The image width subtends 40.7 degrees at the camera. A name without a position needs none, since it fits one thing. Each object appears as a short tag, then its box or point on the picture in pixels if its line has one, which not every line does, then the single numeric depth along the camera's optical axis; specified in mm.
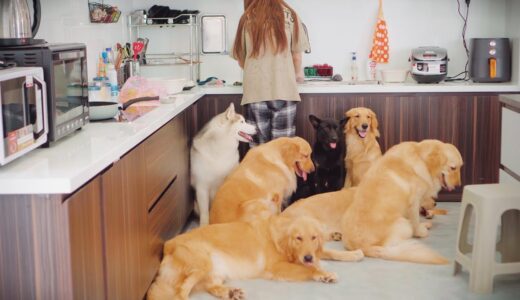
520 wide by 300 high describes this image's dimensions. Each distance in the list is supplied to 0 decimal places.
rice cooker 4926
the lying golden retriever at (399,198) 3660
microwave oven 2020
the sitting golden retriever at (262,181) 3773
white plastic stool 3113
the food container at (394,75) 4984
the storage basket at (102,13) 4242
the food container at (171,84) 4316
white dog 4211
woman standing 4352
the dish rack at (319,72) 5160
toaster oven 2395
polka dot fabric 5160
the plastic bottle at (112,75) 4105
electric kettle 2523
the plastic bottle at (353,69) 5246
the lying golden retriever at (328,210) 4070
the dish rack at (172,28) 5016
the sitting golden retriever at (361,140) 4605
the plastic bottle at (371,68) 5211
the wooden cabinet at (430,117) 4777
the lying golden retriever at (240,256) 3105
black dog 4582
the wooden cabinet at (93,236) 1974
